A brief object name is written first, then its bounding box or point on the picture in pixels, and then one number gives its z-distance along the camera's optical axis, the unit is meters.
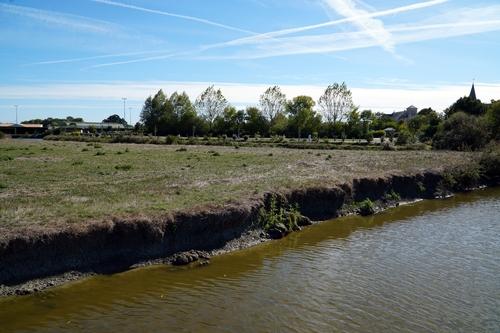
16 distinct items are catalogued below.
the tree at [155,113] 119.88
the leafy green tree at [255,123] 113.81
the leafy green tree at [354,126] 103.06
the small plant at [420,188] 37.00
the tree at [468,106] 91.06
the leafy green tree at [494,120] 71.76
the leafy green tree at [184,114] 115.94
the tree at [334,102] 106.00
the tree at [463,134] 65.94
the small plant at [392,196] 32.97
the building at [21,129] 149.62
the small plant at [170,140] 80.62
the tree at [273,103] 115.88
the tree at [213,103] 119.31
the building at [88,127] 149.34
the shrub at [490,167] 47.03
